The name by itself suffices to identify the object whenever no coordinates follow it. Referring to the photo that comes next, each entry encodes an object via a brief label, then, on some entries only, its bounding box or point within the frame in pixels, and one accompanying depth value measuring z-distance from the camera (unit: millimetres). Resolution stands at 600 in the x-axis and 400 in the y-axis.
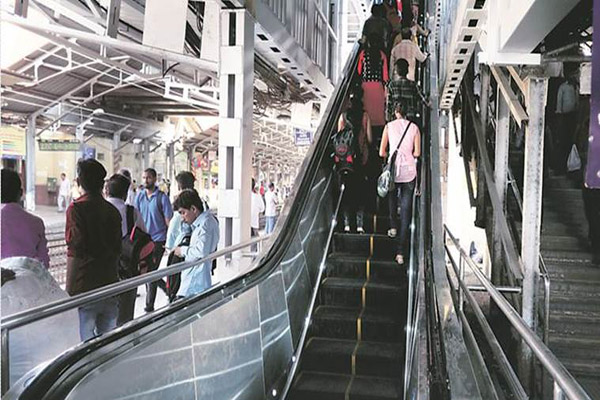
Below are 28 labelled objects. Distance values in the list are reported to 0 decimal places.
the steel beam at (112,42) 5863
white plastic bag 6867
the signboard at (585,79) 5579
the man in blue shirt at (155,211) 5938
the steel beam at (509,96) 5188
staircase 5157
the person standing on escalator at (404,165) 4969
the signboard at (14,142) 14145
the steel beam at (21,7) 5382
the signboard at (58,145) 15203
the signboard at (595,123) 2414
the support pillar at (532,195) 4934
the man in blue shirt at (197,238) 4426
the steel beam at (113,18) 5945
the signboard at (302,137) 16134
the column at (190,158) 23719
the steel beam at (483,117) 7289
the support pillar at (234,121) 5840
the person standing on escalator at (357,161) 5758
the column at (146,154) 18836
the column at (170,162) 20297
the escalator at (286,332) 2049
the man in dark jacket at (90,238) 3590
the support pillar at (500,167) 6117
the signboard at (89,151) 16156
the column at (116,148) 17344
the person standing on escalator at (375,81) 6809
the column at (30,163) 14156
